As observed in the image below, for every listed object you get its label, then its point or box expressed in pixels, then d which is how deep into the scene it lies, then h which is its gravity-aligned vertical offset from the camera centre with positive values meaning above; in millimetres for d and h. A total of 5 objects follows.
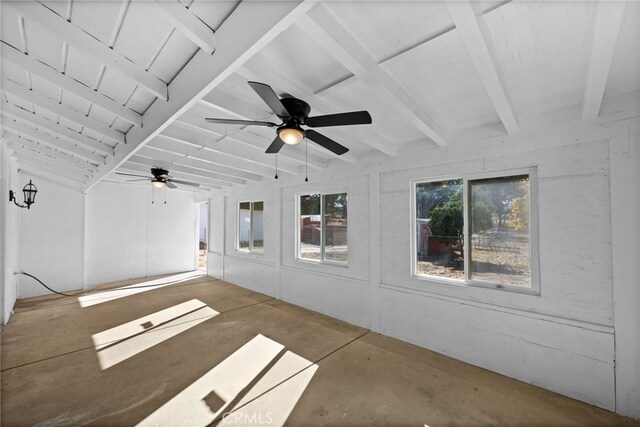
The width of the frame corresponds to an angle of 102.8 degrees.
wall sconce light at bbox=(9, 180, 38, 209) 4295 +404
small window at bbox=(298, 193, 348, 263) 4680 -194
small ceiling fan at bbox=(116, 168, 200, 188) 4734 +757
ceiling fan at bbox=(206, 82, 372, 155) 2016 +810
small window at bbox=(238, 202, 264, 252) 6473 -237
